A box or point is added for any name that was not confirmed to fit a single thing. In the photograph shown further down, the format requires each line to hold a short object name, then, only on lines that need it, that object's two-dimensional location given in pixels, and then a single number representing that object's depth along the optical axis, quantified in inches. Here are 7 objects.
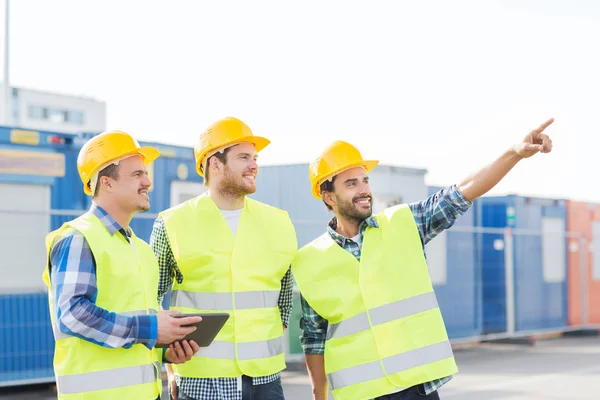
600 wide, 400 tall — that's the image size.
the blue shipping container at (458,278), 629.0
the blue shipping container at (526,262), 679.1
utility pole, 948.1
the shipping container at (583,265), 764.0
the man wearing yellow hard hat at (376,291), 181.3
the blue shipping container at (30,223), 406.0
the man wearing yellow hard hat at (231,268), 181.0
